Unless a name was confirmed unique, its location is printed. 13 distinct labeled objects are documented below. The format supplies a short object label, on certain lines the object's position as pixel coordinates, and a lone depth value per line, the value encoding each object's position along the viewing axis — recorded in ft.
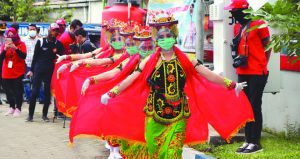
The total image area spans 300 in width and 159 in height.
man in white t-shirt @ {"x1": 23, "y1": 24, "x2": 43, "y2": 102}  46.44
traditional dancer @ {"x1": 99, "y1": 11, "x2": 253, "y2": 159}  21.11
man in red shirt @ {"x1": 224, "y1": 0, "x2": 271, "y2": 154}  26.78
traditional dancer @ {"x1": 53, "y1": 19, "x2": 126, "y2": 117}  29.68
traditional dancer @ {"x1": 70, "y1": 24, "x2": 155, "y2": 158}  23.22
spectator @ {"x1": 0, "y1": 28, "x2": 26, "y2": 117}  43.45
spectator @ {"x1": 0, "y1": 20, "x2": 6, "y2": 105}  50.64
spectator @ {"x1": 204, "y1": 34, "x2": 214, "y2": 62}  46.80
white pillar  30.83
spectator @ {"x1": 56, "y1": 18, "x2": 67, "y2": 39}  42.83
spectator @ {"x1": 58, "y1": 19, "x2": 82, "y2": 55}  42.50
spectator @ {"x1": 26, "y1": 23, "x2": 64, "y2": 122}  41.24
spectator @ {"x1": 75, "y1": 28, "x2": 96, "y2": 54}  39.70
